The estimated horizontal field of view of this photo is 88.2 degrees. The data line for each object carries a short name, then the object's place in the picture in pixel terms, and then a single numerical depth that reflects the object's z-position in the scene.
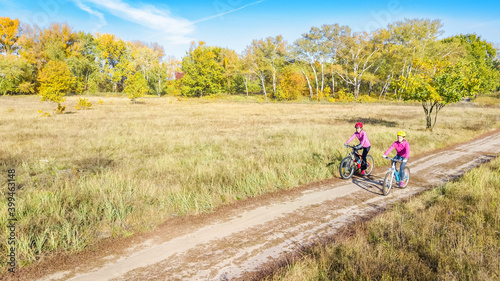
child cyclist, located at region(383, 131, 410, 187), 8.55
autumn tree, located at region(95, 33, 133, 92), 72.19
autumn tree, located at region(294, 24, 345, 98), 56.03
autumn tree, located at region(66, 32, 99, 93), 65.25
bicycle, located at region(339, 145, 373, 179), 9.96
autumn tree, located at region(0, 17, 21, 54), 62.12
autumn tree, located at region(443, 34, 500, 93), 61.25
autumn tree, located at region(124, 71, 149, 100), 49.12
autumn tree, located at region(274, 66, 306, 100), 60.79
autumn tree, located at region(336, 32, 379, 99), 55.72
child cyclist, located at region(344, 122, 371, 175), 9.81
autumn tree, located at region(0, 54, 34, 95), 53.75
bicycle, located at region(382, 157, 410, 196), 8.21
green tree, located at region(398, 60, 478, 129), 20.28
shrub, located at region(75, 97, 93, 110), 36.45
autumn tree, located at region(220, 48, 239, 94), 64.32
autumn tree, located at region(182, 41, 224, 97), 65.75
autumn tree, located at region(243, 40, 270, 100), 58.46
